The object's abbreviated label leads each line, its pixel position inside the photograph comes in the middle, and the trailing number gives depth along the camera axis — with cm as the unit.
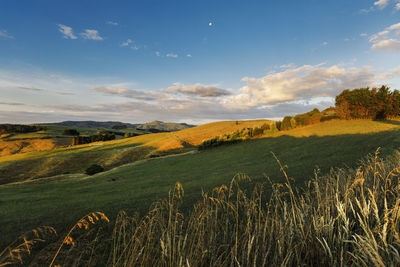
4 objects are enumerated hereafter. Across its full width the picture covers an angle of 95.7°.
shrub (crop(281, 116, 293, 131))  5185
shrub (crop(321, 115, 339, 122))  5176
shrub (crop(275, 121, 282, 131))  5273
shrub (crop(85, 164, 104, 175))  3962
